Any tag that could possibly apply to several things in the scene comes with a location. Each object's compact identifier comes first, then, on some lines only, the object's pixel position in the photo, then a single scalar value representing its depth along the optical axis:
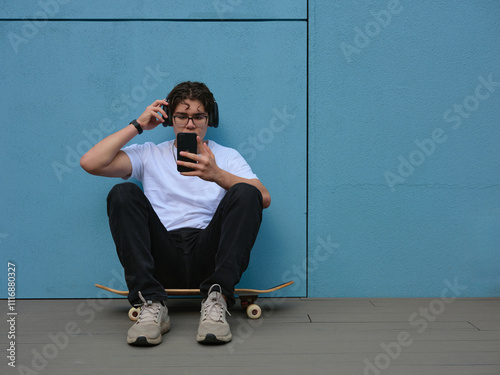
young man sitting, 1.60
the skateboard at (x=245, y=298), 1.81
